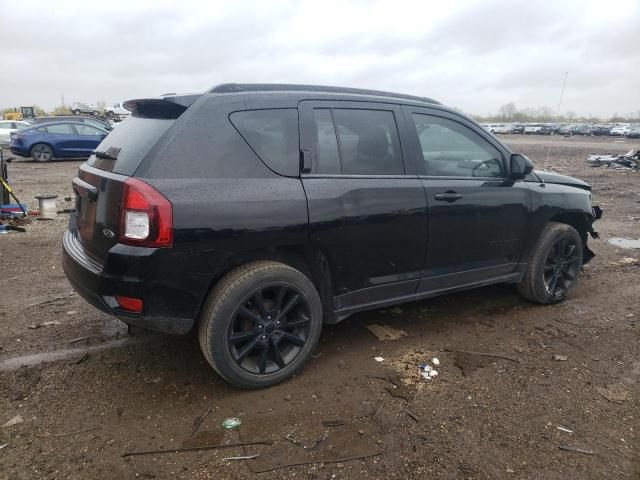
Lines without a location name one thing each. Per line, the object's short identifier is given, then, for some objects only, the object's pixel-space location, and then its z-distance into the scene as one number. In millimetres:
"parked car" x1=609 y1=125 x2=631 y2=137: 50775
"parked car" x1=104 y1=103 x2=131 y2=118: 42012
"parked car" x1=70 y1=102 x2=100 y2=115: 45000
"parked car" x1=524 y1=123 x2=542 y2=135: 59938
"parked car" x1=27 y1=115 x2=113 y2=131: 18328
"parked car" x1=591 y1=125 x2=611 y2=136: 54656
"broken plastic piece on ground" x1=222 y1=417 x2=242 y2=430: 2867
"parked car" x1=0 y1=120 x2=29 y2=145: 22531
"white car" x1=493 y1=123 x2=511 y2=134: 64344
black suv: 2863
